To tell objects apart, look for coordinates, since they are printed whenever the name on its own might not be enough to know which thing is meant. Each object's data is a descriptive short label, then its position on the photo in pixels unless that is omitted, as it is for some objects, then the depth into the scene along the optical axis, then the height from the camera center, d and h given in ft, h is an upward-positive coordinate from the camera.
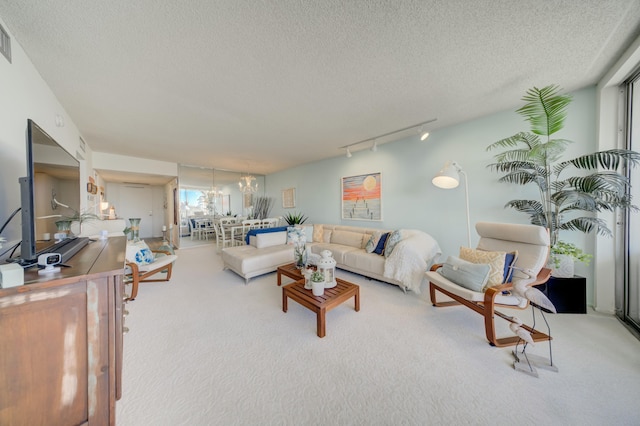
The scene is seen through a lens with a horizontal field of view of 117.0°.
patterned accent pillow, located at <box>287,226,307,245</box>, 9.62 -1.35
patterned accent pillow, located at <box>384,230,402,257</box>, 9.92 -1.60
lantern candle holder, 7.31 -2.13
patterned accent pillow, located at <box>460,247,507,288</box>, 6.38 -1.75
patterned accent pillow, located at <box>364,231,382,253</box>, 11.00 -1.78
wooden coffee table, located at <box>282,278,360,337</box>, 6.02 -2.93
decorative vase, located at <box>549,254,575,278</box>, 6.64 -1.93
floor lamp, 8.45 +1.46
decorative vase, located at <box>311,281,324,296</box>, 6.68 -2.62
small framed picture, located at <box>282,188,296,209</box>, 19.97 +1.38
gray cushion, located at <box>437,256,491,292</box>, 6.24 -2.11
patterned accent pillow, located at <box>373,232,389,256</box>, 10.74 -1.85
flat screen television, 3.49 +0.48
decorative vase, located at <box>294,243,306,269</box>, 9.05 -2.04
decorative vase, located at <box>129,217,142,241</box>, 12.98 -1.05
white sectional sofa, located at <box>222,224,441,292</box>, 8.96 -2.36
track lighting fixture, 9.72 +4.39
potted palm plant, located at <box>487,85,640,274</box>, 6.14 +1.29
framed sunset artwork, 13.43 +1.01
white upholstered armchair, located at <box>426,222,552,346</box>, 5.59 -2.05
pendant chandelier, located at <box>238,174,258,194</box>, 17.74 +2.84
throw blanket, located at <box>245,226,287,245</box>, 12.47 -1.26
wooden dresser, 2.63 -1.99
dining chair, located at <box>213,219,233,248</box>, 16.99 -2.20
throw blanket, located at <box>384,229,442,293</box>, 8.77 -2.36
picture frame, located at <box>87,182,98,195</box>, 12.42 +1.59
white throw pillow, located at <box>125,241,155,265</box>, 9.07 -2.03
